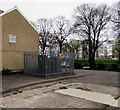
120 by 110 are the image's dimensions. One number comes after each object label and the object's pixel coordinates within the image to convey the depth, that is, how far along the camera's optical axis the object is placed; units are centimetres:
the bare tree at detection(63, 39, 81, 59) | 3928
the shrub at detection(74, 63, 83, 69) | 2436
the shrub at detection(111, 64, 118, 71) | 2046
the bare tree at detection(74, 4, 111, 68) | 2589
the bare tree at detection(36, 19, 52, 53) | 3553
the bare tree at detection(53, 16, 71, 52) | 3520
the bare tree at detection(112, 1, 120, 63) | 1977
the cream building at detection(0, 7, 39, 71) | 1202
